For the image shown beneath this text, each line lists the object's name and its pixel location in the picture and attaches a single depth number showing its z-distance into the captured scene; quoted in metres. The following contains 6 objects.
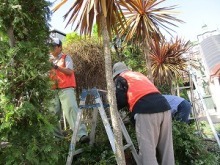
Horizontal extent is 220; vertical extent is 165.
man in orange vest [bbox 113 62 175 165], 3.48
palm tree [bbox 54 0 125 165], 3.19
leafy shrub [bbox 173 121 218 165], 4.37
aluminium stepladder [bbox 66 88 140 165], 3.42
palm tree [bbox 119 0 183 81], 6.23
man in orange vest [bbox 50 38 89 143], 4.06
